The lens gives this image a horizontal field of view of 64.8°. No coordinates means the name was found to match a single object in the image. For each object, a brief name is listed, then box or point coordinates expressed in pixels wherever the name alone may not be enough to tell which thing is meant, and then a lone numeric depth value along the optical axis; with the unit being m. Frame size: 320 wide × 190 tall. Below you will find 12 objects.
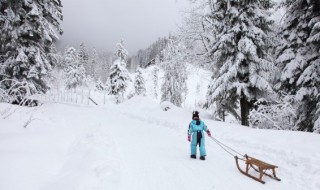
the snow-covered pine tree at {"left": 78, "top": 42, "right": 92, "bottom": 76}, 69.24
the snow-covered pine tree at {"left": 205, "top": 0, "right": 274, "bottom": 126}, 13.23
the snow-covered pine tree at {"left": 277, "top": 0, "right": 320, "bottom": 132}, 11.26
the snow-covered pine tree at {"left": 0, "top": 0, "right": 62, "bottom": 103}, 17.42
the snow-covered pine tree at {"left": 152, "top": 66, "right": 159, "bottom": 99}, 80.81
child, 8.51
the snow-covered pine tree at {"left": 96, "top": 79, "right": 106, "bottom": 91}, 72.98
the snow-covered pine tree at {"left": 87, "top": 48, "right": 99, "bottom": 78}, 97.00
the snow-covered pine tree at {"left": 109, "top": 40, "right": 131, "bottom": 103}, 42.03
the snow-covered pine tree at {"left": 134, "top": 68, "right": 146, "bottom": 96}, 52.50
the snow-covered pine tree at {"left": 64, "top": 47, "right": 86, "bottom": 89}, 59.54
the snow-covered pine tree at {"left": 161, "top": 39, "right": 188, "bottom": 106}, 39.03
